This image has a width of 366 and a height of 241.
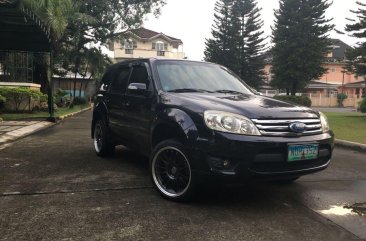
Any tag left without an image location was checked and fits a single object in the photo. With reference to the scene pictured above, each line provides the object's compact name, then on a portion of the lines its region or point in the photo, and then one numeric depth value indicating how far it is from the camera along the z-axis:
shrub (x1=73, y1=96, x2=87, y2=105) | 30.72
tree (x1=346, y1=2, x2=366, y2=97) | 23.45
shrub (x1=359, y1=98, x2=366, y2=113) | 18.30
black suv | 4.20
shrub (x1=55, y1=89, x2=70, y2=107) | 27.31
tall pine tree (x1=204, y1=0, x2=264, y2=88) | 47.06
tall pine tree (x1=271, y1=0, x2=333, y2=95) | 38.81
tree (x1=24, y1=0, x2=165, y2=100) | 24.44
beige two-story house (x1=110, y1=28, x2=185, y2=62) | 61.56
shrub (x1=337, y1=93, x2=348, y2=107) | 51.44
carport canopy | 10.48
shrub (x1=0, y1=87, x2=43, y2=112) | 16.97
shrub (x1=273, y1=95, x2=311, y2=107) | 29.71
